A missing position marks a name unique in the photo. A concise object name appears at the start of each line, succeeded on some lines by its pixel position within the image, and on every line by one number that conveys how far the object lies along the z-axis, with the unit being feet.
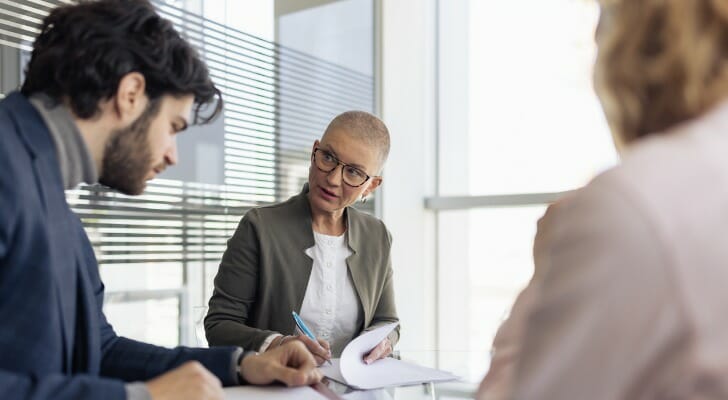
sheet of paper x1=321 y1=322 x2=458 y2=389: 4.89
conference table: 4.34
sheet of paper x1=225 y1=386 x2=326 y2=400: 4.26
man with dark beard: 3.53
